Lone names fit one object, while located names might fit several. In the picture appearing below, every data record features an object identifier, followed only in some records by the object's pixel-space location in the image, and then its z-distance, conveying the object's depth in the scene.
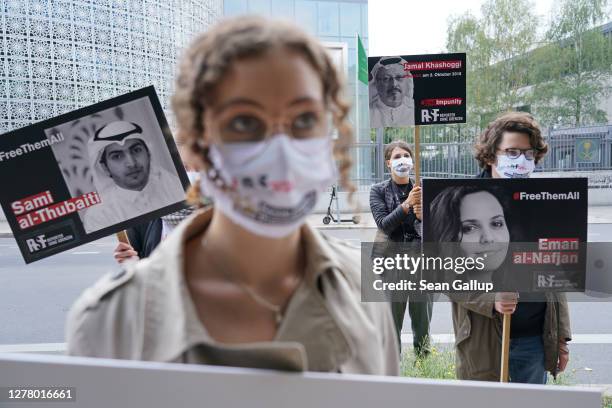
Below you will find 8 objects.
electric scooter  11.58
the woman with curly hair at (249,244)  0.96
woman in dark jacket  4.04
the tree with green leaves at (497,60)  19.44
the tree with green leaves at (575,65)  18.61
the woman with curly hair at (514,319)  2.40
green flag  5.21
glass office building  11.31
